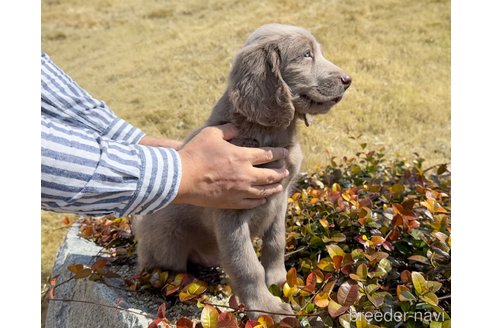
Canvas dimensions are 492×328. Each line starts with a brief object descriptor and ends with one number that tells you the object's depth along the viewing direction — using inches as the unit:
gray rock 34.3
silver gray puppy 32.9
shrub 28.6
